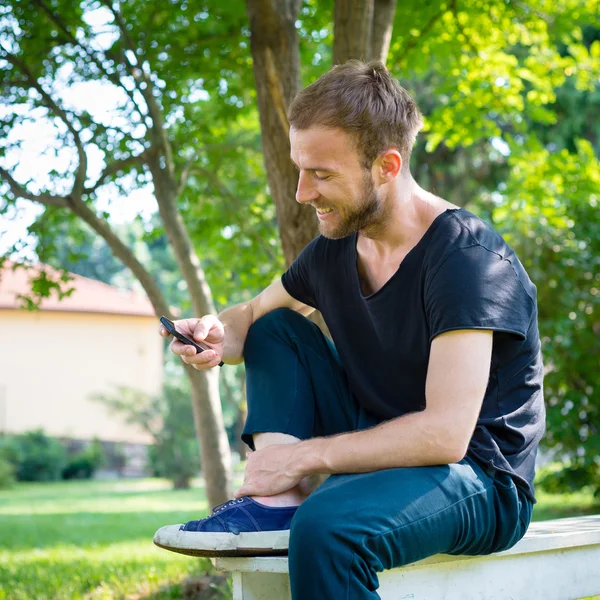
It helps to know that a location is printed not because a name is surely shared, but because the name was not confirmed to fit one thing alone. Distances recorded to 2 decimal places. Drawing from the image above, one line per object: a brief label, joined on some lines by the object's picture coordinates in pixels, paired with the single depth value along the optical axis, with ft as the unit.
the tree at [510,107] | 13.51
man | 6.47
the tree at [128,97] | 16.66
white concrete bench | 6.92
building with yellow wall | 92.38
